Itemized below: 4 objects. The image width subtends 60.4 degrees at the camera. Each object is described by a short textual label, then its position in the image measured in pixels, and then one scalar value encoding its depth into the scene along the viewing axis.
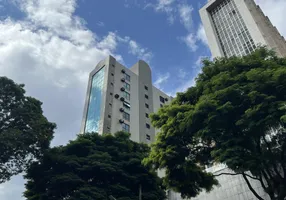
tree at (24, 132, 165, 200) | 16.05
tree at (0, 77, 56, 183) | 15.25
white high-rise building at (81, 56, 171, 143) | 34.69
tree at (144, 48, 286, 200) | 10.06
